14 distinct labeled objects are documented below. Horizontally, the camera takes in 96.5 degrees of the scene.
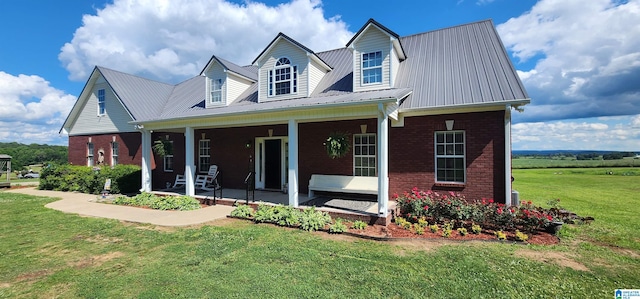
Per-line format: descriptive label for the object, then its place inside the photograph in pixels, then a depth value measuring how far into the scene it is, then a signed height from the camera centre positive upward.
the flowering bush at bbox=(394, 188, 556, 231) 6.88 -1.57
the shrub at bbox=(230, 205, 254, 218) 8.42 -1.79
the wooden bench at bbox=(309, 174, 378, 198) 9.14 -1.09
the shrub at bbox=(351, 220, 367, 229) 7.17 -1.85
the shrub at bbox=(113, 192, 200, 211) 9.94 -1.81
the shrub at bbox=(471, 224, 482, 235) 6.73 -1.84
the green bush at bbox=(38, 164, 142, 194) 14.04 -1.34
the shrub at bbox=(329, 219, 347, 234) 6.93 -1.86
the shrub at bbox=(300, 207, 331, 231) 7.24 -1.77
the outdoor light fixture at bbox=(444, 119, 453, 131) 8.68 +0.83
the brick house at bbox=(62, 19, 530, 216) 8.23 +1.15
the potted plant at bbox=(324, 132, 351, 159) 8.77 +0.21
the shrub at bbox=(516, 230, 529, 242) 6.20 -1.87
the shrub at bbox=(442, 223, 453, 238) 6.62 -1.88
